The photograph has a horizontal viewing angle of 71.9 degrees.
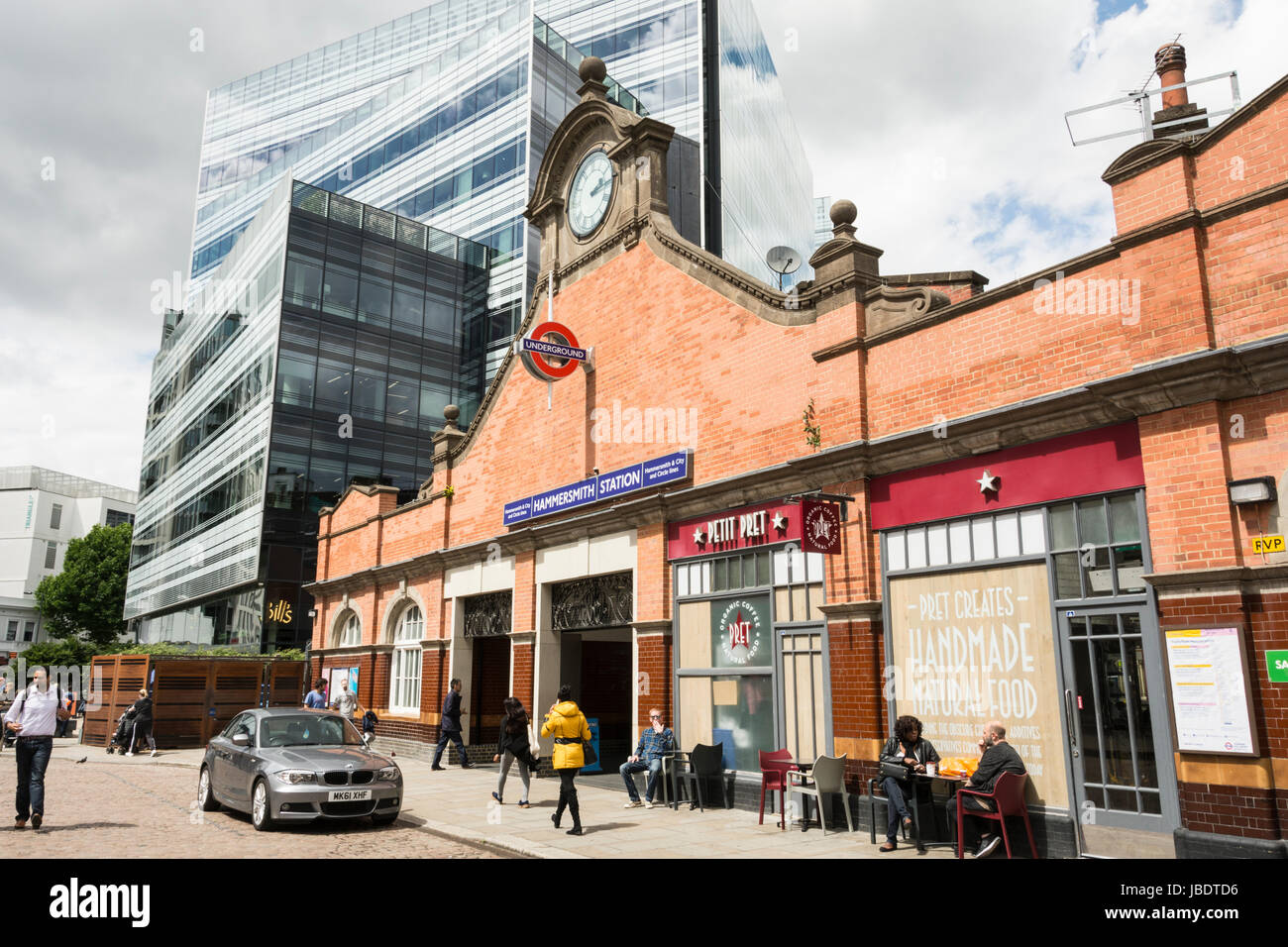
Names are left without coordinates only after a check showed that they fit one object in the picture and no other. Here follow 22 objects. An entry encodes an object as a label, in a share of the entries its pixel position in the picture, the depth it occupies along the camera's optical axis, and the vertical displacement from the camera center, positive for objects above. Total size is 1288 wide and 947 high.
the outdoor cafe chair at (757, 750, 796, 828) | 11.38 -1.53
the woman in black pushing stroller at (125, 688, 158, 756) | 21.80 -1.57
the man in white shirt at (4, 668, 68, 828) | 10.22 -0.97
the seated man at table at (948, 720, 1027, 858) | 8.73 -1.14
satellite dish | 14.76 +6.38
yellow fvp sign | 7.47 +0.84
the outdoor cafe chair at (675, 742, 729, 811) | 12.64 -1.59
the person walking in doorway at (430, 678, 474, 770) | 18.31 -1.33
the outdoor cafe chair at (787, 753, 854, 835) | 10.59 -1.54
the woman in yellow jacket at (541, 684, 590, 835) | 10.91 -1.06
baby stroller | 21.98 -1.78
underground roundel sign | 17.19 +5.64
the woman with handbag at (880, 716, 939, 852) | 9.41 -1.21
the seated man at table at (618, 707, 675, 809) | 13.19 -1.47
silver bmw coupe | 10.36 -1.41
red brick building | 7.87 +1.89
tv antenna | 9.09 +5.91
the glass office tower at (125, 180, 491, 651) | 38.91 +12.50
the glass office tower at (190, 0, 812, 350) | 42.53 +28.62
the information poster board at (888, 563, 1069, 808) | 9.10 -0.15
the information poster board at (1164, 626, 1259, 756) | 7.46 -0.38
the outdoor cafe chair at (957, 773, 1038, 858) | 8.62 -1.43
